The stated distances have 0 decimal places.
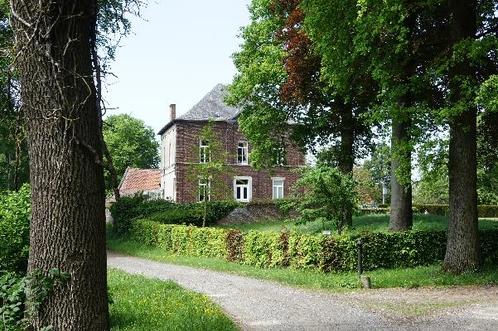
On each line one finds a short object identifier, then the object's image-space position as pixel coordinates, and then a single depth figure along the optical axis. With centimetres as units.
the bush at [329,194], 1781
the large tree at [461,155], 1442
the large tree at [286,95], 2491
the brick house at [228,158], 4934
